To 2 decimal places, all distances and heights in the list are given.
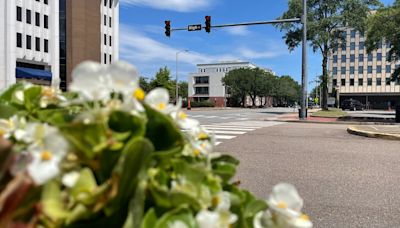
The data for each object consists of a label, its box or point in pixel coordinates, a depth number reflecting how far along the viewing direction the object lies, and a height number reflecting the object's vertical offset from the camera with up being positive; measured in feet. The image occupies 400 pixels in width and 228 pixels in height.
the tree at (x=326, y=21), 111.96 +25.02
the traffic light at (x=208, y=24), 70.79 +14.89
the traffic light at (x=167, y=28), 73.36 +14.59
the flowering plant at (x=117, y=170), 3.00 -0.59
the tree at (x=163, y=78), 198.80 +13.32
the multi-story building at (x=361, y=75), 326.24 +26.64
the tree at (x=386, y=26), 73.56 +15.60
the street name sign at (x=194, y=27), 71.69 +14.51
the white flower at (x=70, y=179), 3.05 -0.62
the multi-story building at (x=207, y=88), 363.66 +15.61
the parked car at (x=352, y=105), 210.18 -0.26
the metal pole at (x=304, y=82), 83.89 +5.03
